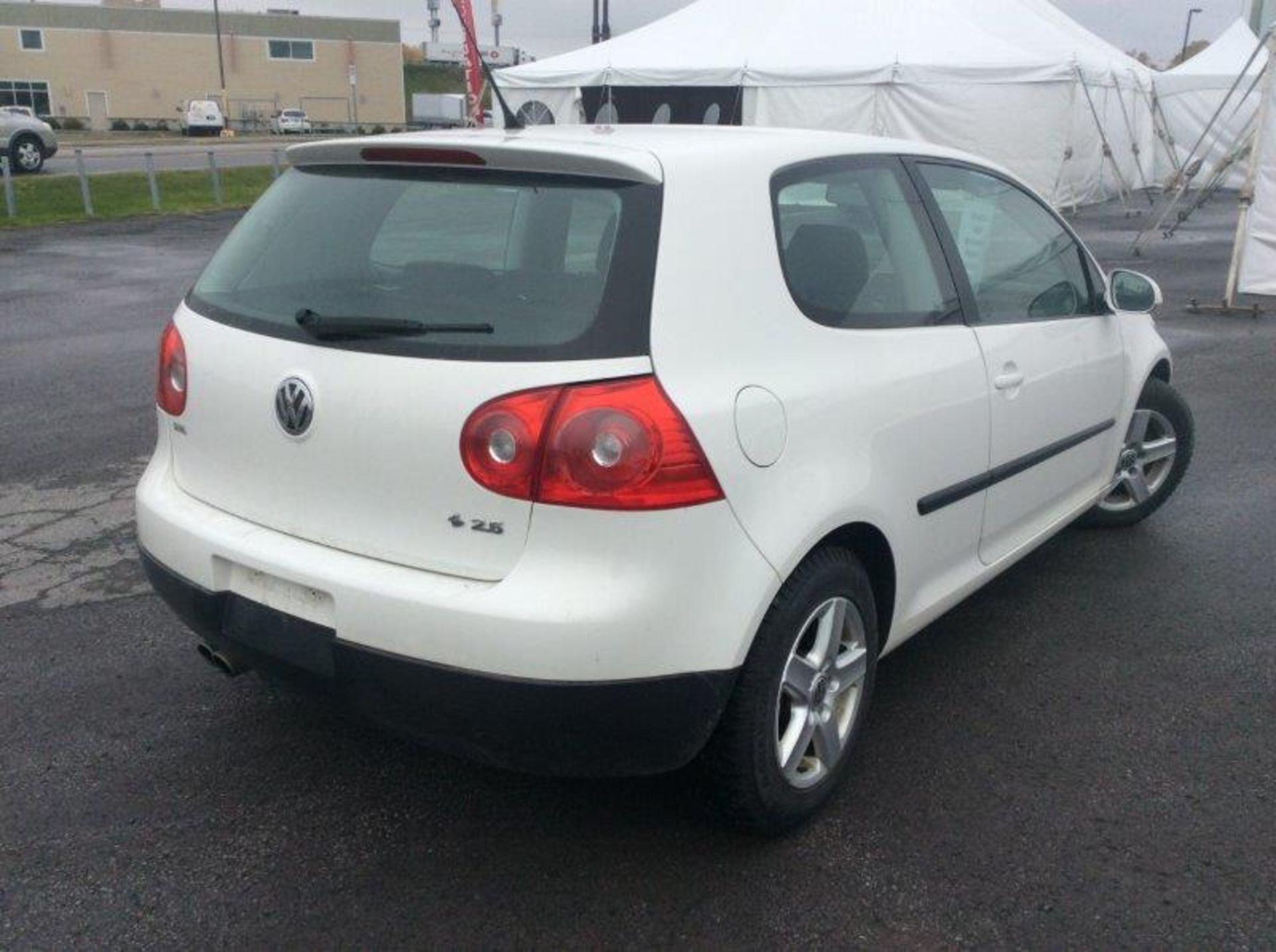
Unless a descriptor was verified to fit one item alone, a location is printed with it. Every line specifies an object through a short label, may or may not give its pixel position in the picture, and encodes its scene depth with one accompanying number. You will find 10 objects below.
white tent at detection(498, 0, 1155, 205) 17.66
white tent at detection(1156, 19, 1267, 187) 23.72
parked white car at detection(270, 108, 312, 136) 61.88
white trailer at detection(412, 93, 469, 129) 53.53
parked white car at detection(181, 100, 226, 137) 58.59
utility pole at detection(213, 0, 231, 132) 71.25
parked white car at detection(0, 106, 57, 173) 23.66
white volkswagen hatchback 2.37
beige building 69.31
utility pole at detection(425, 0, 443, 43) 71.75
